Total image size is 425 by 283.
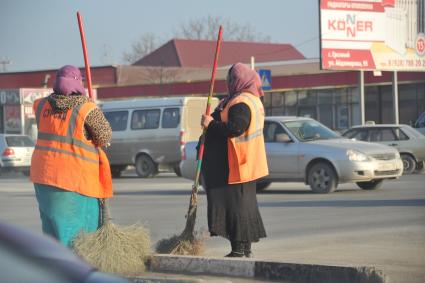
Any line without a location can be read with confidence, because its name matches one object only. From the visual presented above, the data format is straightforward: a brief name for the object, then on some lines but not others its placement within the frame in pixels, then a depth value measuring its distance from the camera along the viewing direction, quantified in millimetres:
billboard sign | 31188
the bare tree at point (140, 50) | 92550
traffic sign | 32938
